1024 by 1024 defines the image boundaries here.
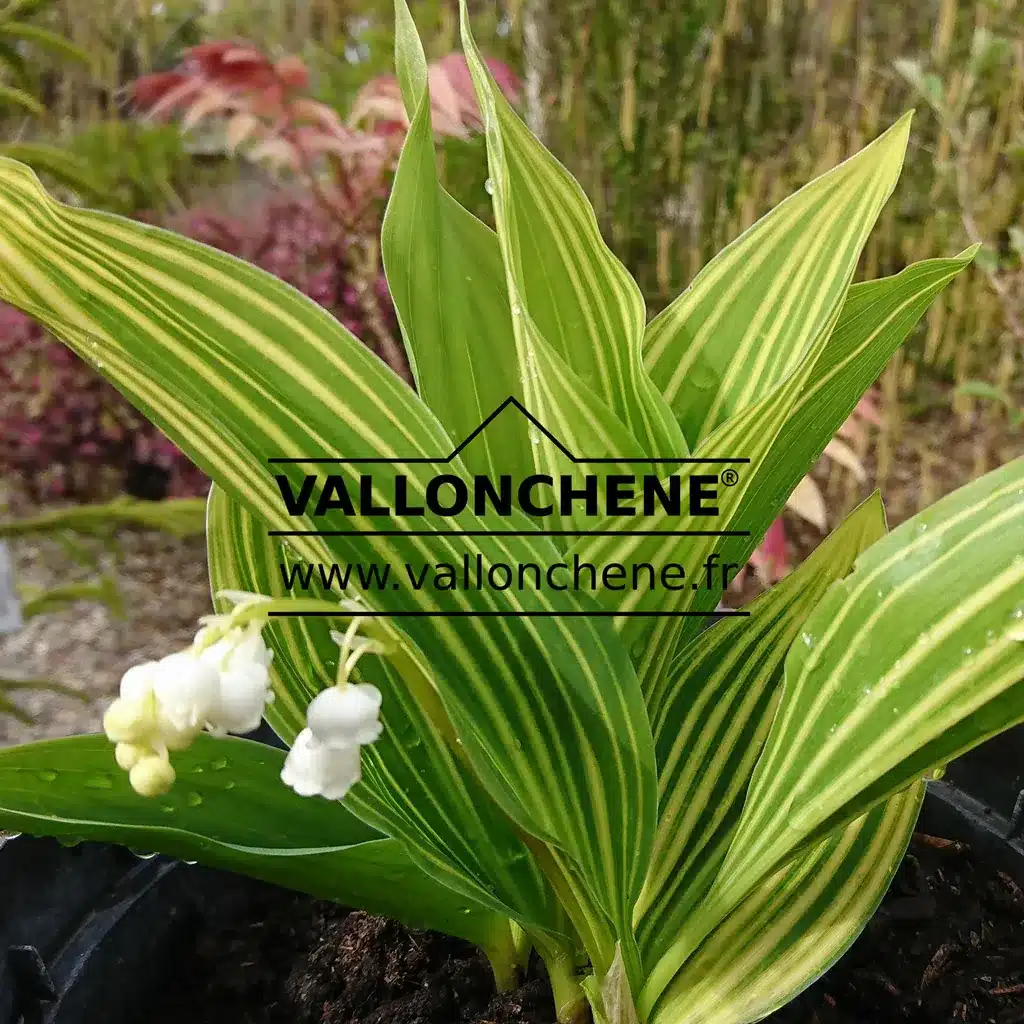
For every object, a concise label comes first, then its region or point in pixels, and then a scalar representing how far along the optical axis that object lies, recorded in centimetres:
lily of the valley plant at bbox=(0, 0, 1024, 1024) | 26
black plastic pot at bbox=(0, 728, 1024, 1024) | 38
